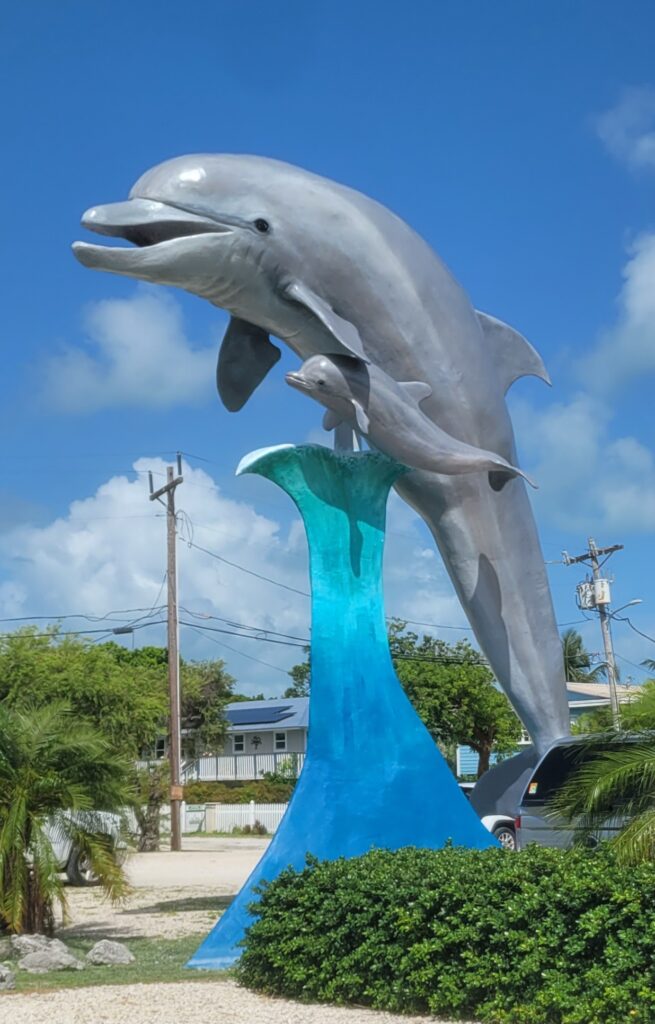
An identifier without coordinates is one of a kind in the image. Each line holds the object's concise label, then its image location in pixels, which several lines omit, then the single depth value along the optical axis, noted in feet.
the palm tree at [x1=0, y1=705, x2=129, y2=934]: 34.71
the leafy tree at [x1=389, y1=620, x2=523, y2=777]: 129.49
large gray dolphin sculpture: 32.63
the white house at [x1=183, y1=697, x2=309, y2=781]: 160.56
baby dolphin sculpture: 32.89
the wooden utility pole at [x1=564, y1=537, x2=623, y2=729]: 108.70
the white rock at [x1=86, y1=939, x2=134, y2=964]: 31.65
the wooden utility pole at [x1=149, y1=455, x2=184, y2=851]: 90.84
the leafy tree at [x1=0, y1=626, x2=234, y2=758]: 99.14
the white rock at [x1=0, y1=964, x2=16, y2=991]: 27.59
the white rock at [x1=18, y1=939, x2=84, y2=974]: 30.53
